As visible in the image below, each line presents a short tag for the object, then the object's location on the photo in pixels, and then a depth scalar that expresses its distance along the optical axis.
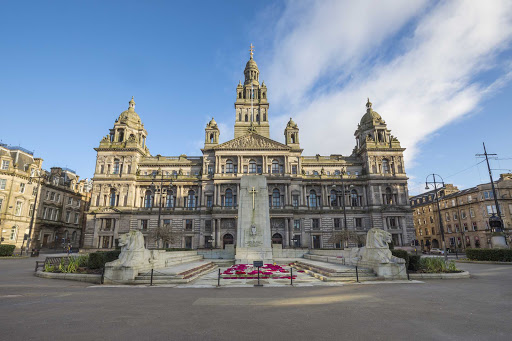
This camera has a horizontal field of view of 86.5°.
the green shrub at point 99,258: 16.37
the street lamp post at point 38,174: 49.44
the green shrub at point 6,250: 34.19
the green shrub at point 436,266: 16.34
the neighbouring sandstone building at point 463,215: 56.31
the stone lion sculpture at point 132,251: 14.01
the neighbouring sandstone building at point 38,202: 46.62
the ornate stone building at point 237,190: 51.91
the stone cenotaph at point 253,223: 22.55
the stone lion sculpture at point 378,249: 14.87
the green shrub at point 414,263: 17.00
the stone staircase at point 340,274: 14.12
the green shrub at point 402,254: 16.64
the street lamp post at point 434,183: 30.29
